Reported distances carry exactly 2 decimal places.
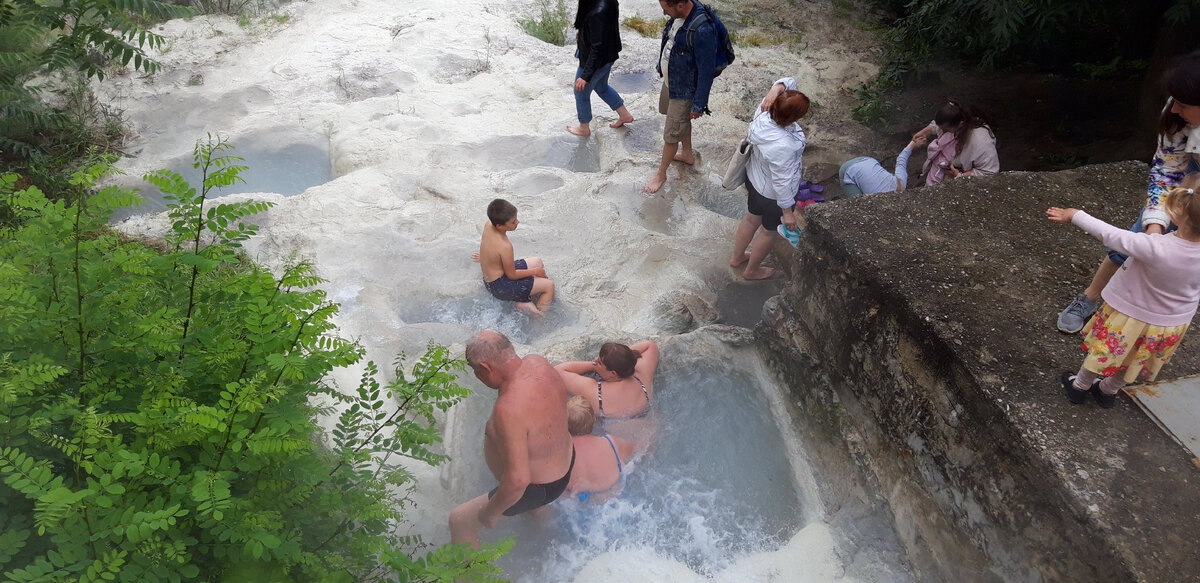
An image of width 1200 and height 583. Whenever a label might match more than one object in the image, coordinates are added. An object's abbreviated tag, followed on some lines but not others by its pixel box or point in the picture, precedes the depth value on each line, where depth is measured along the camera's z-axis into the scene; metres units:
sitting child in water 4.69
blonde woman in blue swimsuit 3.74
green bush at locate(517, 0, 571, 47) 8.26
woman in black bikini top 3.95
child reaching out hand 2.49
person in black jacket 6.05
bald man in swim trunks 3.30
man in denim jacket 5.34
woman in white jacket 4.53
